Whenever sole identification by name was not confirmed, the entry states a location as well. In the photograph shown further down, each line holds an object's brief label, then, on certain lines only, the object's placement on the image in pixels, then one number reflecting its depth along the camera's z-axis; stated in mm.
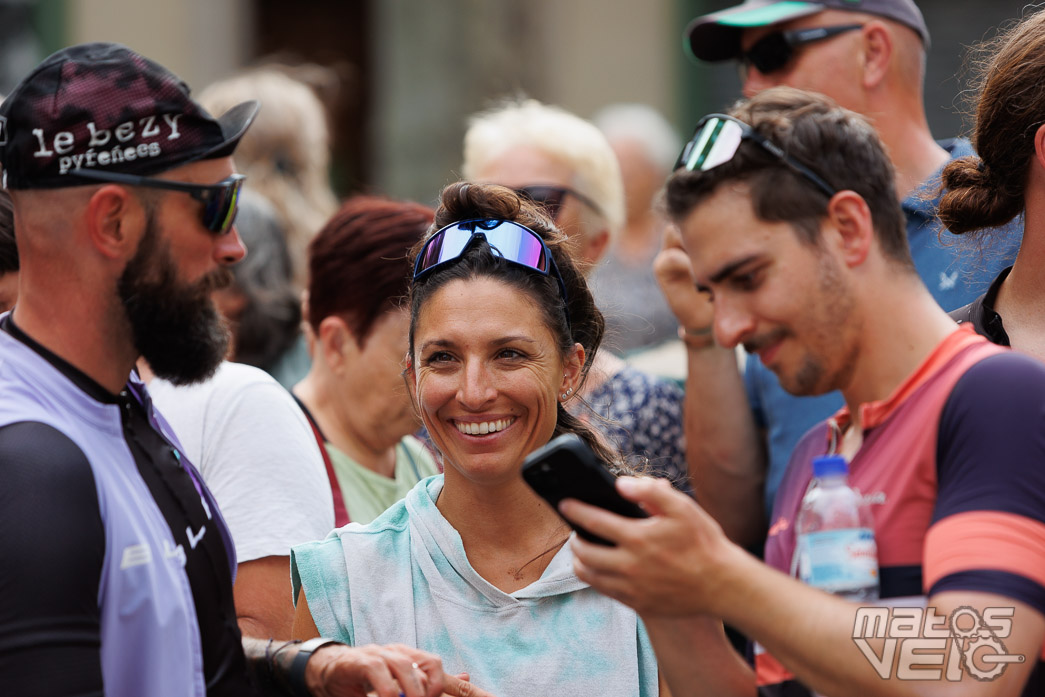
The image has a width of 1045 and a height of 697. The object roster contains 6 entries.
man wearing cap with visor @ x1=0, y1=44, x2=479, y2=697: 4239
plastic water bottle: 4238
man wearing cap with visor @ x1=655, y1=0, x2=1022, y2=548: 4911
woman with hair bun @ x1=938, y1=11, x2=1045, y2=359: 4536
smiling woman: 4515
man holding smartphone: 4200
